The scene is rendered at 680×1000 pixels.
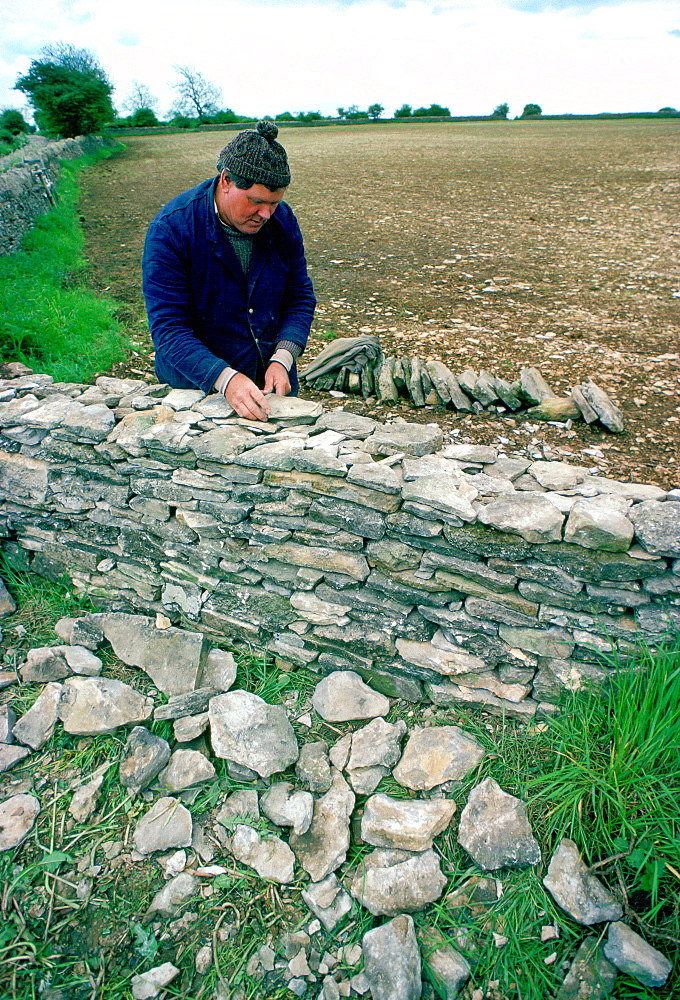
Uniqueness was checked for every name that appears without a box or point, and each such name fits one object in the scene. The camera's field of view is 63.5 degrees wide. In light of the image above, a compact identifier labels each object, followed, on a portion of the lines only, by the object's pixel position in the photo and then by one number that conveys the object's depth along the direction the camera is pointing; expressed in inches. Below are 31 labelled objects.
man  99.3
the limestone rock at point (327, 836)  87.6
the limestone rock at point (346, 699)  104.3
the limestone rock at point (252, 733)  97.8
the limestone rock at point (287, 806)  91.8
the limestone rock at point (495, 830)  83.7
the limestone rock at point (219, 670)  111.3
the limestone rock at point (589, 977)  72.6
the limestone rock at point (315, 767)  96.0
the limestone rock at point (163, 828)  90.4
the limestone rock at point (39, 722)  103.4
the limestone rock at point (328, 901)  83.4
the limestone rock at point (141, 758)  97.3
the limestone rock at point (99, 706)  103.3
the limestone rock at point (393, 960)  74.7
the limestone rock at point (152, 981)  77.0
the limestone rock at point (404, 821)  87.3
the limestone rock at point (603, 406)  154.3
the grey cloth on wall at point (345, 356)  182.9
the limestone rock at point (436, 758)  94.0
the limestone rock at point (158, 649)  110.6
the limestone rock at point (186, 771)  97.5
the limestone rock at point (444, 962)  76.1
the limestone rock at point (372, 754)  95.7
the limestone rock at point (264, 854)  87.4
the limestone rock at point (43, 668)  113.2
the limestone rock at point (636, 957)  70.7
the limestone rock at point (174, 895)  84.4
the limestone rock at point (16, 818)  90.9
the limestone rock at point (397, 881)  82.3
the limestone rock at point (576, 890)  77.0
